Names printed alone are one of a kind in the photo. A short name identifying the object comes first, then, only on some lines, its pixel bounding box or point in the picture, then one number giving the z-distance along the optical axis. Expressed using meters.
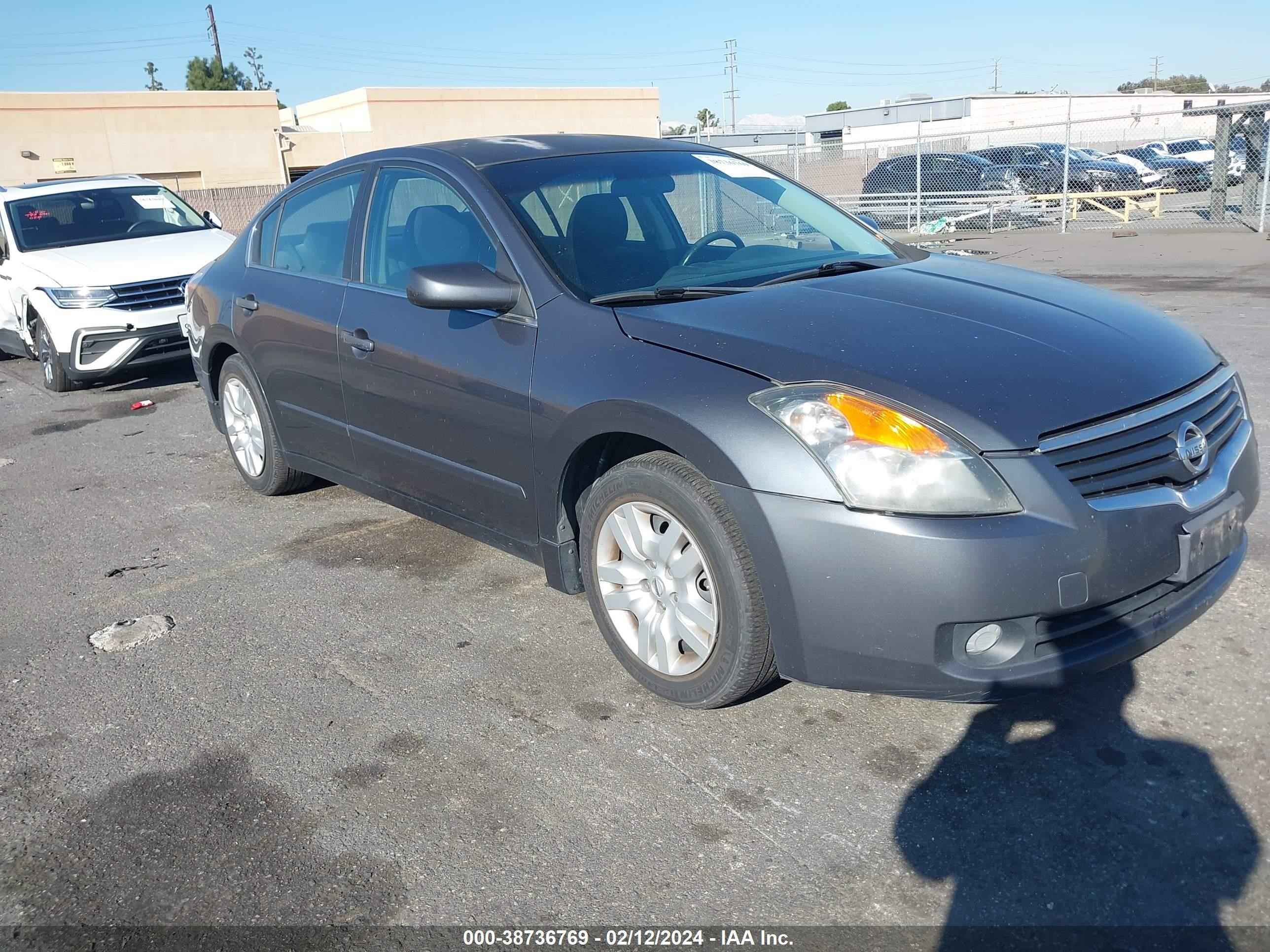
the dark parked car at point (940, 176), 21.41
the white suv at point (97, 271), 8.20
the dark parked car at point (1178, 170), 25.62
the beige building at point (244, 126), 32.91
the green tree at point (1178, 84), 100.94
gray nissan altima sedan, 2.58
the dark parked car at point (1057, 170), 23.28
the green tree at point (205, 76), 75.31
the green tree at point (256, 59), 89.69
